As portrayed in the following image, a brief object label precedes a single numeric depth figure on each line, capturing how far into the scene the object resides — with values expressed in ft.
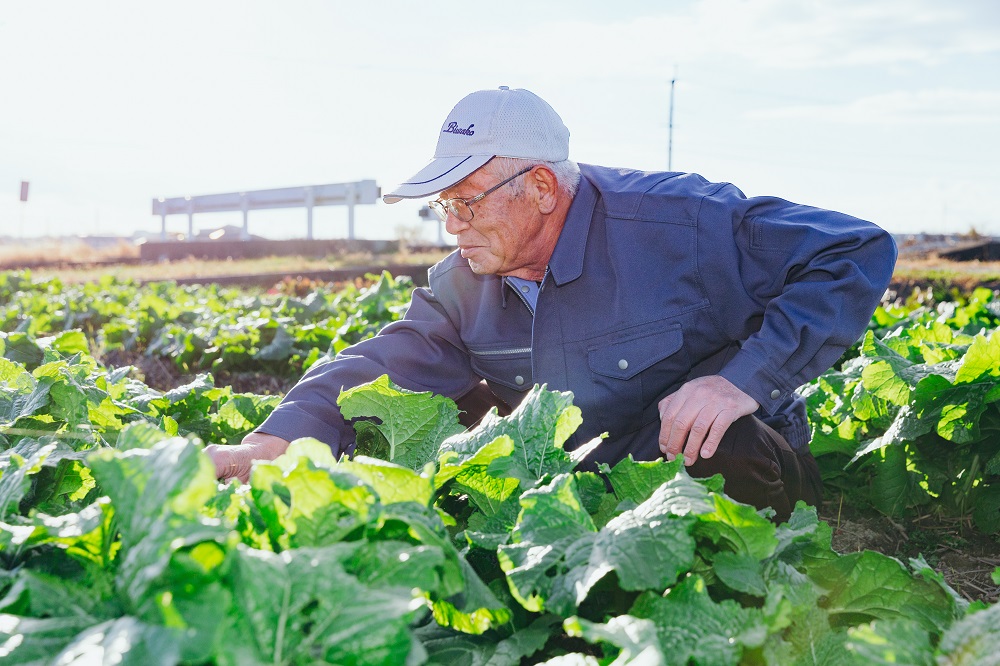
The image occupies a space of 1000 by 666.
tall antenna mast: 103.81
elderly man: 8.24
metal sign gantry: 114.42
